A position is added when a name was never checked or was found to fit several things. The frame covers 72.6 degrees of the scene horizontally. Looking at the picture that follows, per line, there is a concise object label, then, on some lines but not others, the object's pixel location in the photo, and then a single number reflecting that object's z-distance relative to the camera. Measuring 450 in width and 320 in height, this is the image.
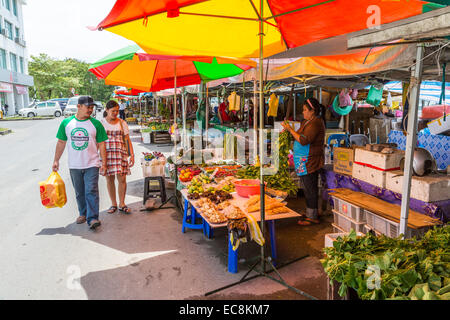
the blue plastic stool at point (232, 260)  3.63
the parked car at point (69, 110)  32.81
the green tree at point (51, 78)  45.44
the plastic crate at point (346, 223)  4.19
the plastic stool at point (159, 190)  6.18
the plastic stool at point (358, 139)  7.06
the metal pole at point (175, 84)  6.03
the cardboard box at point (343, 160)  5.19
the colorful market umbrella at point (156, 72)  5.79
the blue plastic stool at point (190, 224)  4.84
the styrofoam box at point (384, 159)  4.36
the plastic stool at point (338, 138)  7.65
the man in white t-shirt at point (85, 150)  4.77
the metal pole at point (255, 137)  5.37
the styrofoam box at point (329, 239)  3.16
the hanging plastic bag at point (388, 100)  10.39
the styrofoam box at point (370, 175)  4.41
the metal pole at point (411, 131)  2.96
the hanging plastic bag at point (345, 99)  8.27
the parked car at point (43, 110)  32.72
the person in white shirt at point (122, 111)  23.77
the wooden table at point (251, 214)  3.60
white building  33.94
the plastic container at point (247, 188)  4.21
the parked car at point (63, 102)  41.94
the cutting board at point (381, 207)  3.53
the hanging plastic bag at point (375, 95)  6.89
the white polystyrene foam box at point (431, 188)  3.73
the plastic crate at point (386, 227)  3.52
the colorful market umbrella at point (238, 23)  2.76
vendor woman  4.82
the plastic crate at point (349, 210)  4.20
